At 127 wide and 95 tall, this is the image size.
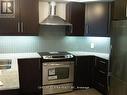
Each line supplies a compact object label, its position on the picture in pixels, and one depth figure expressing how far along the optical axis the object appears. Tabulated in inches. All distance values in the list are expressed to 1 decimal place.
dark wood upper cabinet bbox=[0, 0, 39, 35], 90.0
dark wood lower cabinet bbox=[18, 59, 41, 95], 89.3
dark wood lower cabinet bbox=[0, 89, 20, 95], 34.9
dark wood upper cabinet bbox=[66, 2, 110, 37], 97.7
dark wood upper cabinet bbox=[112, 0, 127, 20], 67.2
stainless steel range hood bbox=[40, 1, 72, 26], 98.0
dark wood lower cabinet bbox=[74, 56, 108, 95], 95.9
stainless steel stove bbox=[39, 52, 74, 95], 93.4
